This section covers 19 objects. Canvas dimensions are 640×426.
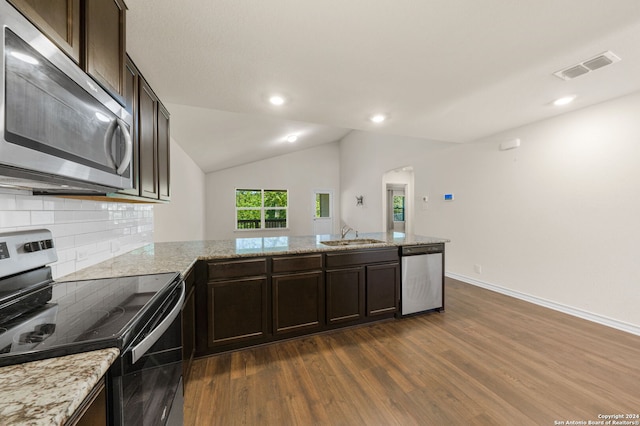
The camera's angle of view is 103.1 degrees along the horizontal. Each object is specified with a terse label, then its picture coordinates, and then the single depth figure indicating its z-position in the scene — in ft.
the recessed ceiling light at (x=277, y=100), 7.84
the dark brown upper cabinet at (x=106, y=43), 3.25
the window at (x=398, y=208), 25.19
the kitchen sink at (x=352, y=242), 9.10
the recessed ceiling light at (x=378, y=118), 9.62
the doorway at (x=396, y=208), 24.31
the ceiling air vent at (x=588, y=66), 5.90
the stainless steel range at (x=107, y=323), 2.37
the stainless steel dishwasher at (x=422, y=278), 9.41
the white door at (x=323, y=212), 27.89
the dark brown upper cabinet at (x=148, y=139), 5.73
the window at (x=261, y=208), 25.67
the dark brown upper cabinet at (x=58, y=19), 2.36
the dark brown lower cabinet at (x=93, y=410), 1.81
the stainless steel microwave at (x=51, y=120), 2.10
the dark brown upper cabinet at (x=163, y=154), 7.05
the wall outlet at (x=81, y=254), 5.09
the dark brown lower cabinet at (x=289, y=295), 6.94
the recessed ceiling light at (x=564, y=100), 8.16
